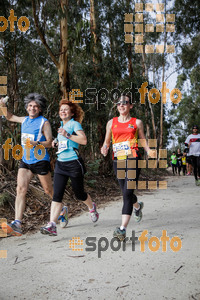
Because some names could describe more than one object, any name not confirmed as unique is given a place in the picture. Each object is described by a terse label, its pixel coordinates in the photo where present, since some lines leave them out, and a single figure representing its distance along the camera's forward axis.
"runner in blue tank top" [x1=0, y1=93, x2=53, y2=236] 4.52
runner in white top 9.80
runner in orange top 4.21
